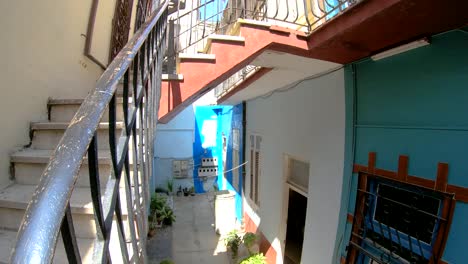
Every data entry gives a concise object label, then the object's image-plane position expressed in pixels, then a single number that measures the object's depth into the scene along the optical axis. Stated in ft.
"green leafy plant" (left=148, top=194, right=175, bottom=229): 25.44
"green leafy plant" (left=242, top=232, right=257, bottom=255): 18.71
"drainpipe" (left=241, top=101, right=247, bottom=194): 25.18
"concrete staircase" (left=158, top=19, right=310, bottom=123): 9.02
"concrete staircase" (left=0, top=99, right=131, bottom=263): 5.10
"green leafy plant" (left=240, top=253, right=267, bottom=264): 15.88
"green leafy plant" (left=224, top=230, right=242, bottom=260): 19.83
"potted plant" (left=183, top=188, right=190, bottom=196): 37.42
